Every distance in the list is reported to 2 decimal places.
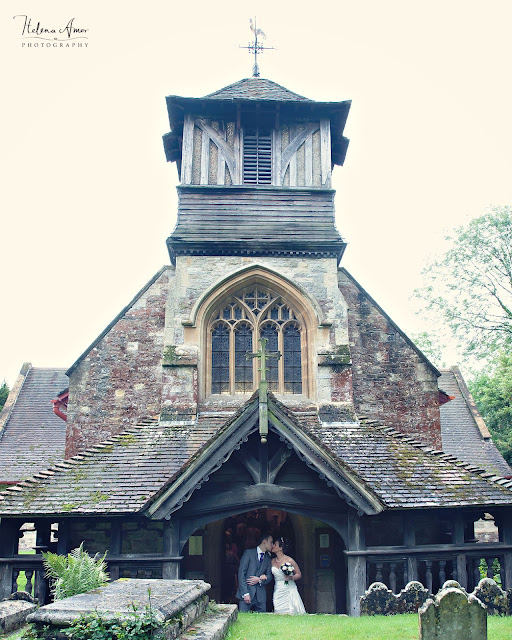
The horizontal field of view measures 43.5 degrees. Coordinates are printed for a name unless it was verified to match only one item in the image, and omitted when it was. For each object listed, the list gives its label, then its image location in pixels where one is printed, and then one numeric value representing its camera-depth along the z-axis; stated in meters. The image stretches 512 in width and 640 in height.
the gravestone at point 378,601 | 10.16
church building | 10.62
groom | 10.38
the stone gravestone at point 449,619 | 6.17
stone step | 6.20
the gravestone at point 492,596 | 10.49
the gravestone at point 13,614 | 6.48
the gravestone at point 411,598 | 10.22
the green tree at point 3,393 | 26.59
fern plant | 7.71
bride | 10.28
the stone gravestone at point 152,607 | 5.43
